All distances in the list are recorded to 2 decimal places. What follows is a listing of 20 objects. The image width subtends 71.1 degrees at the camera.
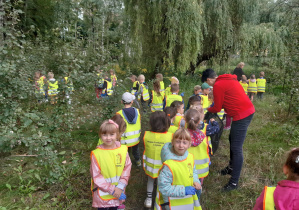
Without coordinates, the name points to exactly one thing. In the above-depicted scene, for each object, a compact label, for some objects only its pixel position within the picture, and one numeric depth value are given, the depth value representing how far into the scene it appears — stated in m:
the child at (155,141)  2.92
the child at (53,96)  3.96
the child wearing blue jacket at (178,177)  2.06
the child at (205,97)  5.06
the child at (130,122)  3.66
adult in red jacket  3.14
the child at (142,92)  7.11
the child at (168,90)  6.10
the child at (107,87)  6.97
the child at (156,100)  6.21
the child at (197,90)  5.05
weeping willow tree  9.53
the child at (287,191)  1.48
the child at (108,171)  2.26
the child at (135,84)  7.34
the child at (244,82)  9.49
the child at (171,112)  3.74
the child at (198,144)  2.75
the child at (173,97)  5.19
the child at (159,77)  6.47
